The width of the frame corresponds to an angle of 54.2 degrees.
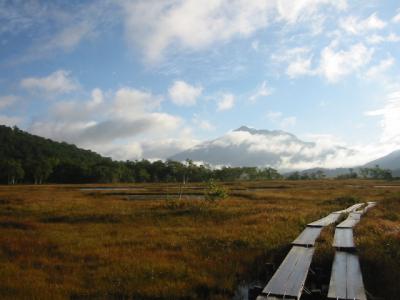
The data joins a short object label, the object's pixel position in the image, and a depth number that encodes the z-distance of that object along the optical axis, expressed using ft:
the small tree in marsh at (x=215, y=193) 142.31
